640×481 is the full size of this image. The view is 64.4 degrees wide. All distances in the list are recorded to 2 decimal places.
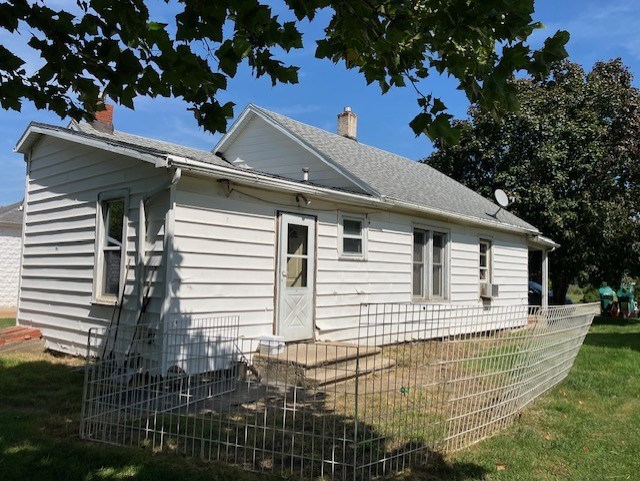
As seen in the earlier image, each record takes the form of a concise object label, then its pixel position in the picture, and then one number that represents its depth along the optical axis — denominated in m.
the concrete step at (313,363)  6.89
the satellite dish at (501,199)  14.48
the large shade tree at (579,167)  19.86
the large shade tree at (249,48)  3.34
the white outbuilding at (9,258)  19.52
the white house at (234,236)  7.39
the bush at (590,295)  29.70
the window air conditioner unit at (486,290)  14.17
